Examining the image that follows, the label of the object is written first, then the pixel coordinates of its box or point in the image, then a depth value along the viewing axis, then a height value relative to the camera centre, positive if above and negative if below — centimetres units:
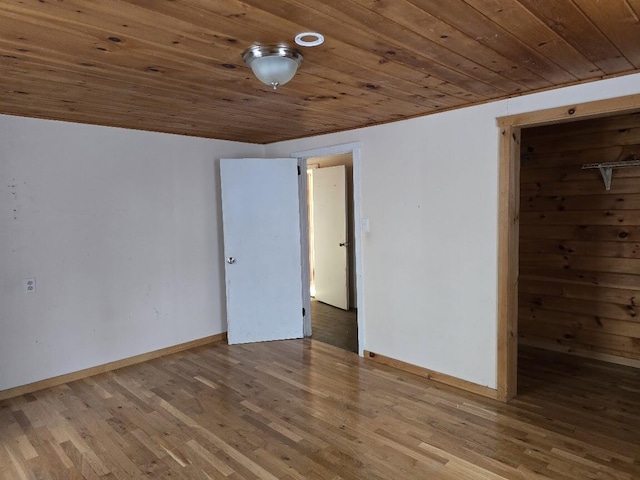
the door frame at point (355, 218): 386 -4
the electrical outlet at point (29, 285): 330 -49
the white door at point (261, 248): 438 -35
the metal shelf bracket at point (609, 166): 344 +33
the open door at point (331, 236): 564 -31
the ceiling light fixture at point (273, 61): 185 +69
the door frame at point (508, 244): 288 -25
